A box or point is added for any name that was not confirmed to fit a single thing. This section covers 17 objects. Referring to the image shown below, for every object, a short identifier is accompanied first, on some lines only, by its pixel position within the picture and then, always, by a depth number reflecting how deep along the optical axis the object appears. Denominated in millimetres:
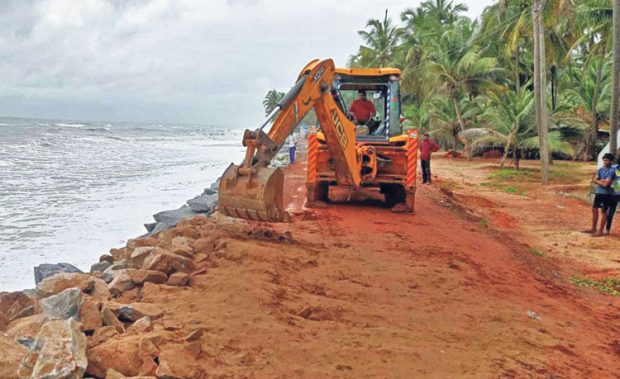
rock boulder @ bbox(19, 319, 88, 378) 2855
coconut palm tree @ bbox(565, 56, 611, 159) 25453
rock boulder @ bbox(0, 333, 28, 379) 2832
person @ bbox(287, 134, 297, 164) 25672
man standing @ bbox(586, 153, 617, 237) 9117
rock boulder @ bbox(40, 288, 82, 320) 3842
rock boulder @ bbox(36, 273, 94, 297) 4715
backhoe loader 6156
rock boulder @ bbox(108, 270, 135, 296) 4727
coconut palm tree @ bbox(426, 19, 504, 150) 28297
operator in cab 10484
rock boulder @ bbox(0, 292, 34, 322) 4070
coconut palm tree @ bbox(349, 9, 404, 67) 44094
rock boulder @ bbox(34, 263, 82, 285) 6246
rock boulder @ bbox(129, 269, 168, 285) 4848
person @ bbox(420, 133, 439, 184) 16156
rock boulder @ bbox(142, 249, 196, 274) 5094
